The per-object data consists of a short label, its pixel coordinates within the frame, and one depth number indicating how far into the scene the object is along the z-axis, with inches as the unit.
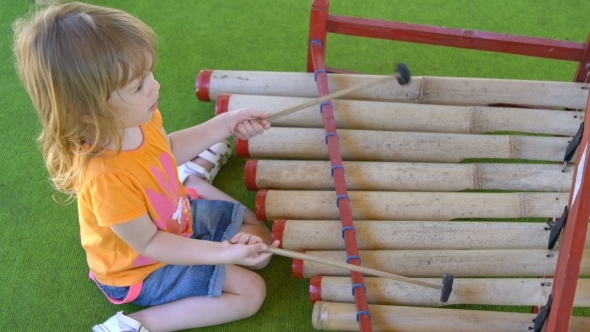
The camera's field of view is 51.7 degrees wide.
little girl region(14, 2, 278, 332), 46.0
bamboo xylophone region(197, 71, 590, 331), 63.1
